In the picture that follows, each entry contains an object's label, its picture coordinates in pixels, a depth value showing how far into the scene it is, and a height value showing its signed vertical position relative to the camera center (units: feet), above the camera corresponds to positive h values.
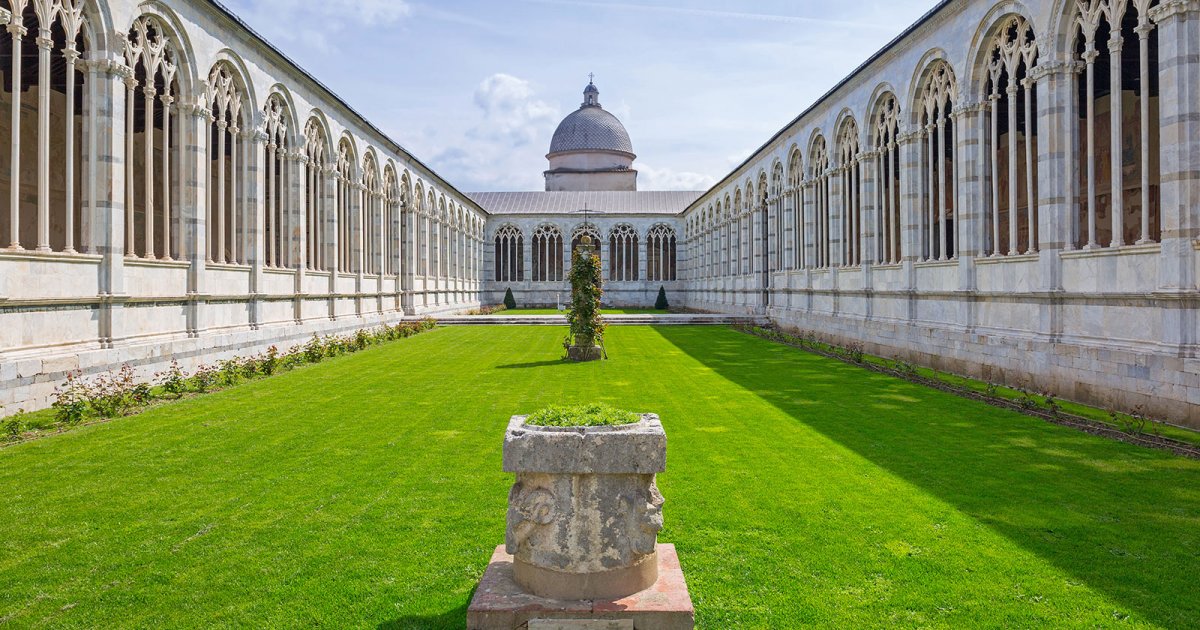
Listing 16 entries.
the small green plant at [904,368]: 52.08 -5.00
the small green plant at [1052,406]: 36.99 -5.56
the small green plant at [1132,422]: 31.78 -5.70
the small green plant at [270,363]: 52.90 -3.95
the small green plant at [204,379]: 45.57 -4.44
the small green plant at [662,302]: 184.24 +0.87
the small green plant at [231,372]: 48.48 -4.33
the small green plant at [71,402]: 34.94 -4.47
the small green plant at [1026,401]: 38.45 -5.47
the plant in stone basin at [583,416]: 14.89 -2.32
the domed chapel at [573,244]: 191.83 +16.59
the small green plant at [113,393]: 36.76 -4.40
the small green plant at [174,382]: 43.37 -4.37
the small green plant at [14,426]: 31.42 -5.05
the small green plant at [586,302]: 62.90 +0.39
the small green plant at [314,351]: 61.87 -3.63
